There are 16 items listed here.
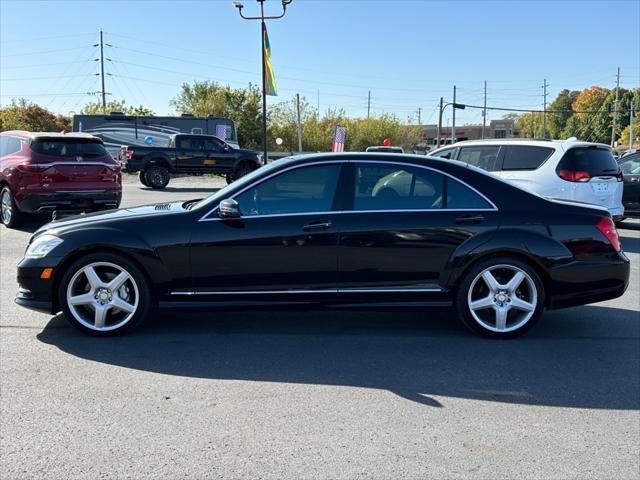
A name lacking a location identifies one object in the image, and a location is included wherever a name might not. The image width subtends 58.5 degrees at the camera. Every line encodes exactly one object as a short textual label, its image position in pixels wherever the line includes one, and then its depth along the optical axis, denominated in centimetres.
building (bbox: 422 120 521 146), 12026
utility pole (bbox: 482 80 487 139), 8590
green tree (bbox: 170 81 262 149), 5062
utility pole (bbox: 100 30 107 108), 6635
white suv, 944
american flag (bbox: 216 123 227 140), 3127
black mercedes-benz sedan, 471
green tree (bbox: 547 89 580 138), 12731
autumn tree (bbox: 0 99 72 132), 5872
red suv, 1008
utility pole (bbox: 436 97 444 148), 5261
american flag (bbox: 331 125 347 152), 2385
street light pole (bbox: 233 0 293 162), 2003
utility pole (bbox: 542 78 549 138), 11142
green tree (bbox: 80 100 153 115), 6181
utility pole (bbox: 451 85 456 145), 5999
